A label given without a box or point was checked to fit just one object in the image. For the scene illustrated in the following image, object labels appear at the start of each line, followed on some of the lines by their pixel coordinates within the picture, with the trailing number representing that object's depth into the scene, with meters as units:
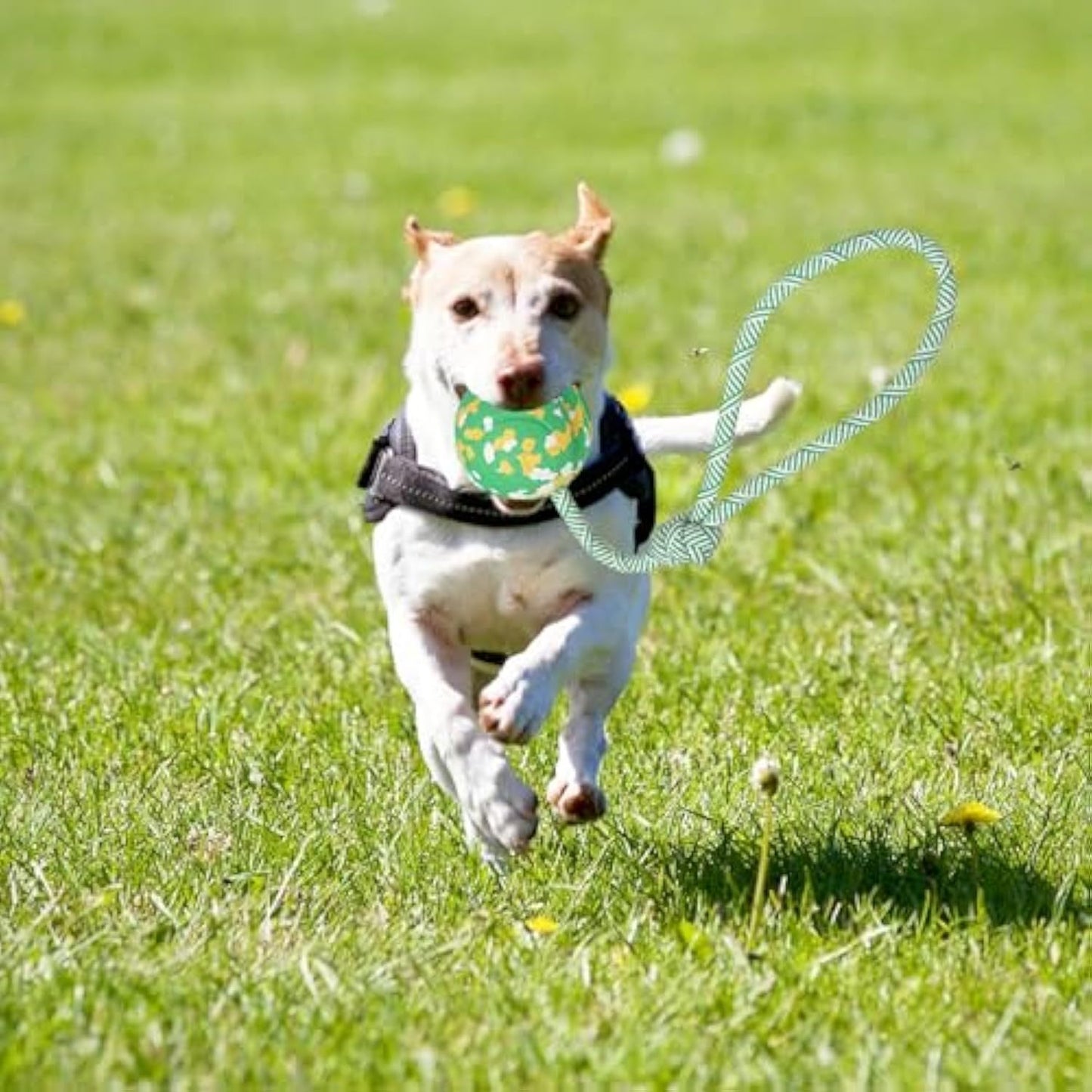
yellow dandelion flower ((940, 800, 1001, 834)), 7.49
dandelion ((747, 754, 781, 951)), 6.55
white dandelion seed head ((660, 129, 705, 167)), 30.12
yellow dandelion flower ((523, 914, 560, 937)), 6.94
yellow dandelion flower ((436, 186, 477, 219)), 24.98
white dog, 7.25
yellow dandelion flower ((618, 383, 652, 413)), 13.56
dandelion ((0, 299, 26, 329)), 18.59
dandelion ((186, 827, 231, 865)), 7.68
